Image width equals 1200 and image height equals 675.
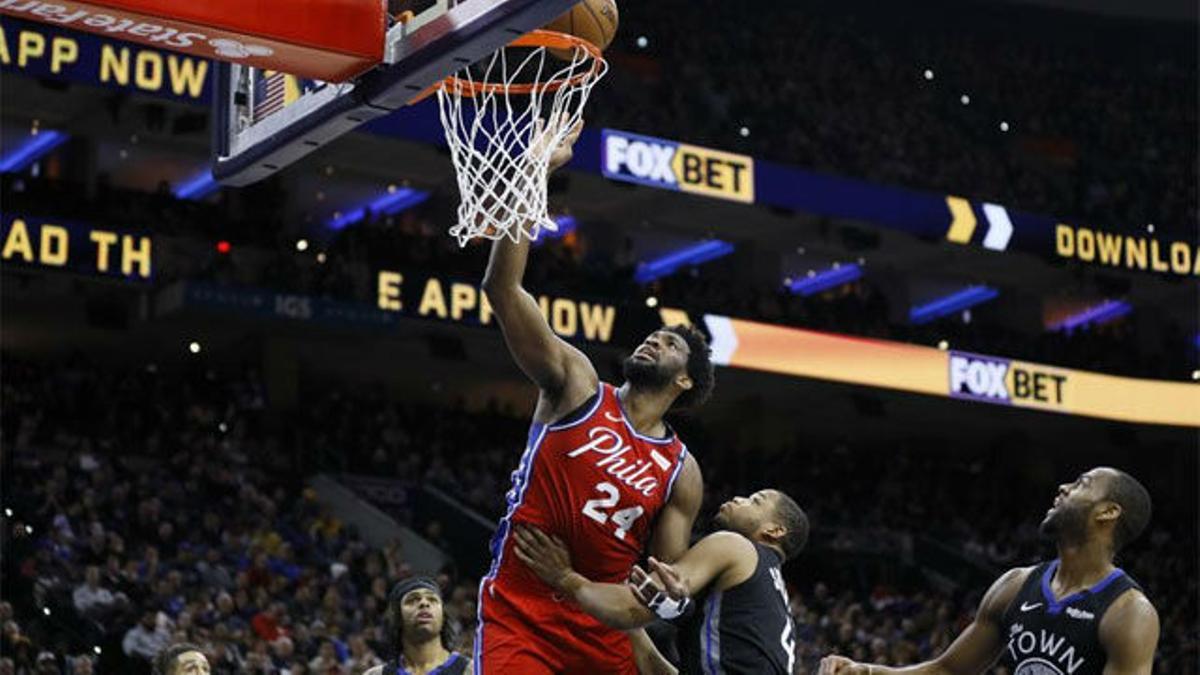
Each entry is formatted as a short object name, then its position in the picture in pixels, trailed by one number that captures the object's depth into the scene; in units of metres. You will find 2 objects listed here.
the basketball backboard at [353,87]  6.32
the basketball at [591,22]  7.23
